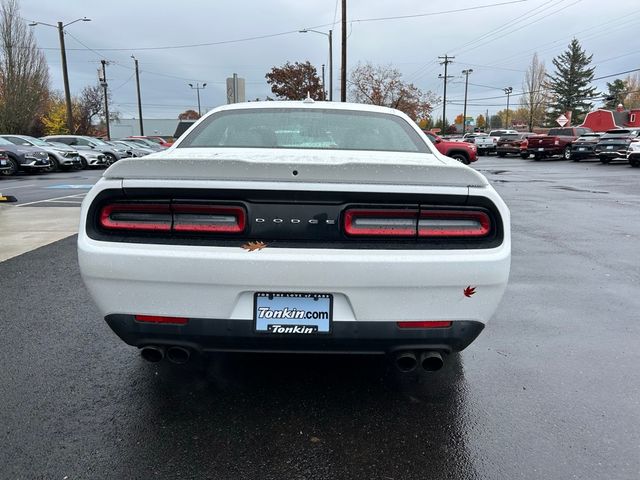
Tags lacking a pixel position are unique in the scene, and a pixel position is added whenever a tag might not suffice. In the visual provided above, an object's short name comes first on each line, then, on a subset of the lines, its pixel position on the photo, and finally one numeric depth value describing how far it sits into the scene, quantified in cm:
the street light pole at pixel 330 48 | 3662
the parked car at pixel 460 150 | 1992
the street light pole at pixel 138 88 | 5002
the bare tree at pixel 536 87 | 7550
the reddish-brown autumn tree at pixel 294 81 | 4922
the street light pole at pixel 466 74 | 7950
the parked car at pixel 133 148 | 2548
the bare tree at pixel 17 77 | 3881
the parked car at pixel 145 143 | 3002
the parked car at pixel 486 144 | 3734
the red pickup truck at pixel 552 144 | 2912
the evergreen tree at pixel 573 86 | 7519
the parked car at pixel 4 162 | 1739
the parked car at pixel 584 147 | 2727
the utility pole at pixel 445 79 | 6531
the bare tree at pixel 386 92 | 4319
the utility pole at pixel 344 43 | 2617
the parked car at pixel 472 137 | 3950
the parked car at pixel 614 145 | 2439
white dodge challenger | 220
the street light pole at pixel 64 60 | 3278
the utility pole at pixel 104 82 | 4113
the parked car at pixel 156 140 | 3359
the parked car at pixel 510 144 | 3300
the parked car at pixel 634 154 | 2252
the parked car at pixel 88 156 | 2277
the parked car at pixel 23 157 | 1889
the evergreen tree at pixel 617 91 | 7371
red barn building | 4556
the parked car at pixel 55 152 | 2061
